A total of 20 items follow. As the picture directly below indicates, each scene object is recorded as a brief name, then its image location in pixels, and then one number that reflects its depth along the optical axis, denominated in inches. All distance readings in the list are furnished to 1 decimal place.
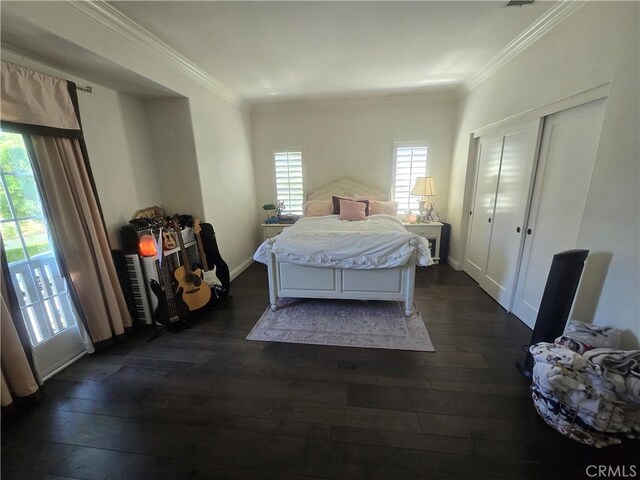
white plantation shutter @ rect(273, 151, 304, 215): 183.8
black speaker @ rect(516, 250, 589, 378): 66.9
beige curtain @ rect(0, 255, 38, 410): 61.4
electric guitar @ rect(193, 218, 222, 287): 110.3
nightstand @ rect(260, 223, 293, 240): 173.8
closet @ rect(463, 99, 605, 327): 76.2
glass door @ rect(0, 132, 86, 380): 69.4
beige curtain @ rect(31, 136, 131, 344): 74.1
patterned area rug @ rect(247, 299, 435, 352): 90.4
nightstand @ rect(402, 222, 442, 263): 159.9
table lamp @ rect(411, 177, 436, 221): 159.2
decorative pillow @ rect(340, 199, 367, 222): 151.6
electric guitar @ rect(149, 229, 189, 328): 96.3
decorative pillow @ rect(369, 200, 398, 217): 165.5
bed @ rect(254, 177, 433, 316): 99.1
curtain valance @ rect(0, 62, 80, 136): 62.8
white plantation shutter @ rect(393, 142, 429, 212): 171.2
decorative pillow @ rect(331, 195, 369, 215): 167.5
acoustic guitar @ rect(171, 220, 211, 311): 101.7
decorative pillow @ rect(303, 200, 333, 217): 168.4
